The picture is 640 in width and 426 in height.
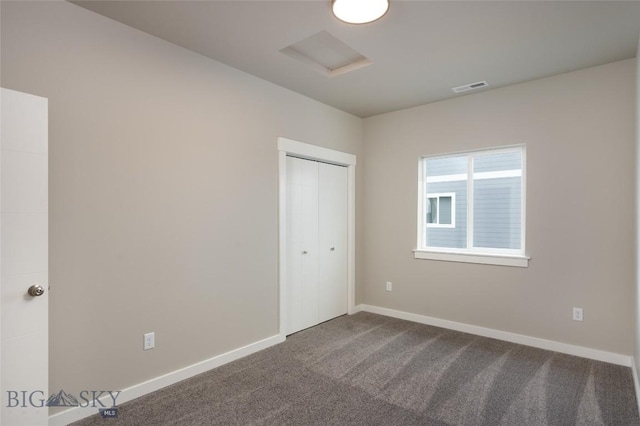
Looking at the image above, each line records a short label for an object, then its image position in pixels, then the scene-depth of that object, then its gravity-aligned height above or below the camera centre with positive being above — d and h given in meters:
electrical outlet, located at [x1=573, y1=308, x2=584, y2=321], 3.13 -0.95
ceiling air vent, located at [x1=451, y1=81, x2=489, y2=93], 3.44 +1.27
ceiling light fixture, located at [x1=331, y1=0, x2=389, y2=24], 2.09 +1.25
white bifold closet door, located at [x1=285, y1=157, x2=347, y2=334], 3.79 -0.40
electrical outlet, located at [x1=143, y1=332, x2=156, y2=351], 2.51 -0.97
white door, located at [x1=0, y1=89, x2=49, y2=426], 1.73 -0.25
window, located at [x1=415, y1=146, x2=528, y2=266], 3.60 +0.03
